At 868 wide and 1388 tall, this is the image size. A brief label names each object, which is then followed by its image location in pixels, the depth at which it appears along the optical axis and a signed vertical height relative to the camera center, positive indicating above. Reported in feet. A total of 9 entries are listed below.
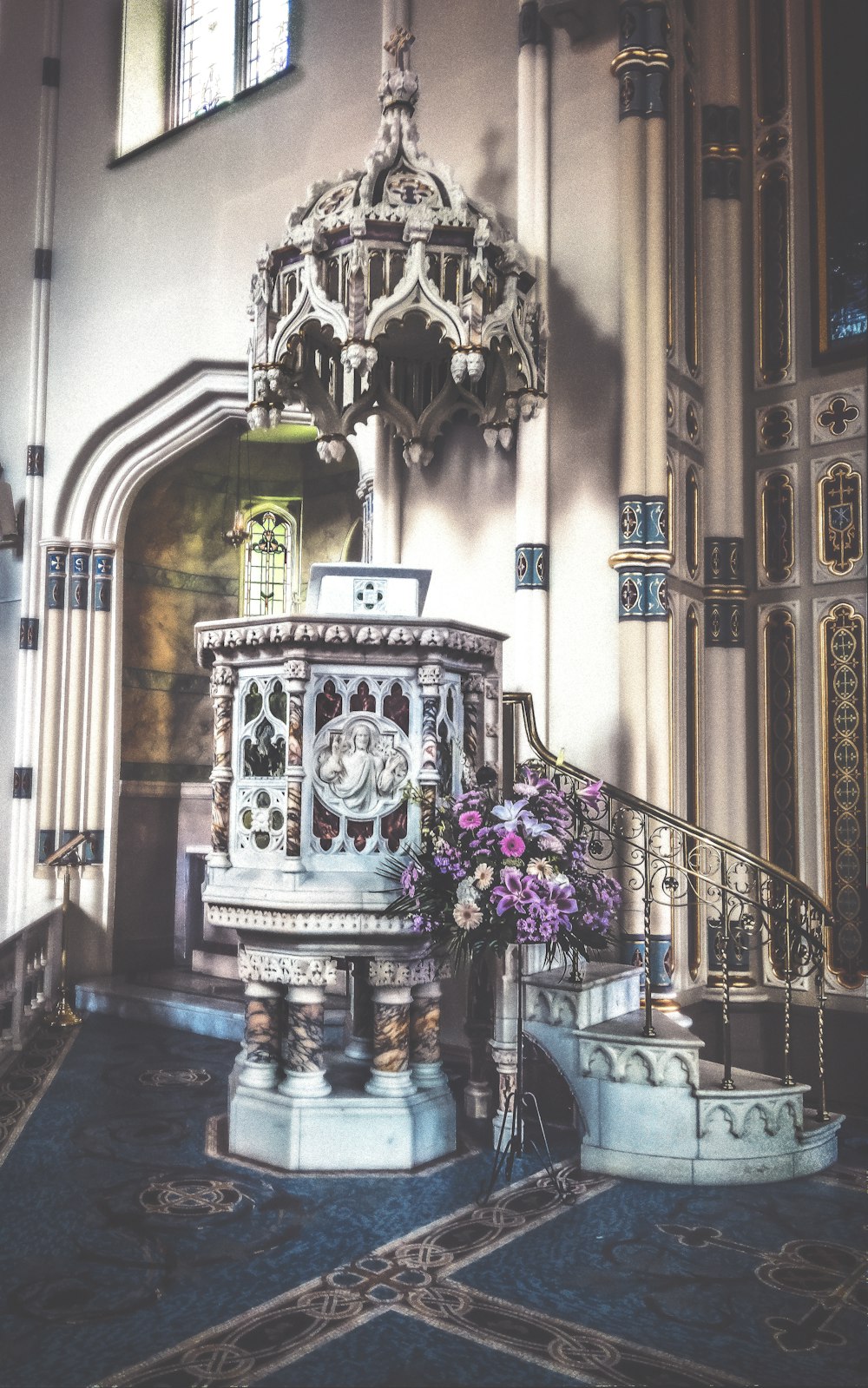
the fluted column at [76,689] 27.68 +1.83
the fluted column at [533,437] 19.74 +5.77
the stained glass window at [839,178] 20.16 +10.52
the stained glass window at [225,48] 27.86 +18.01
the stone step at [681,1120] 14.23 -4.43
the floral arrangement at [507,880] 13.70 -1.39
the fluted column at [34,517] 27.58 +6.15
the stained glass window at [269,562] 33.73 +6.01
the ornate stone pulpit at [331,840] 14.64 -0.98
